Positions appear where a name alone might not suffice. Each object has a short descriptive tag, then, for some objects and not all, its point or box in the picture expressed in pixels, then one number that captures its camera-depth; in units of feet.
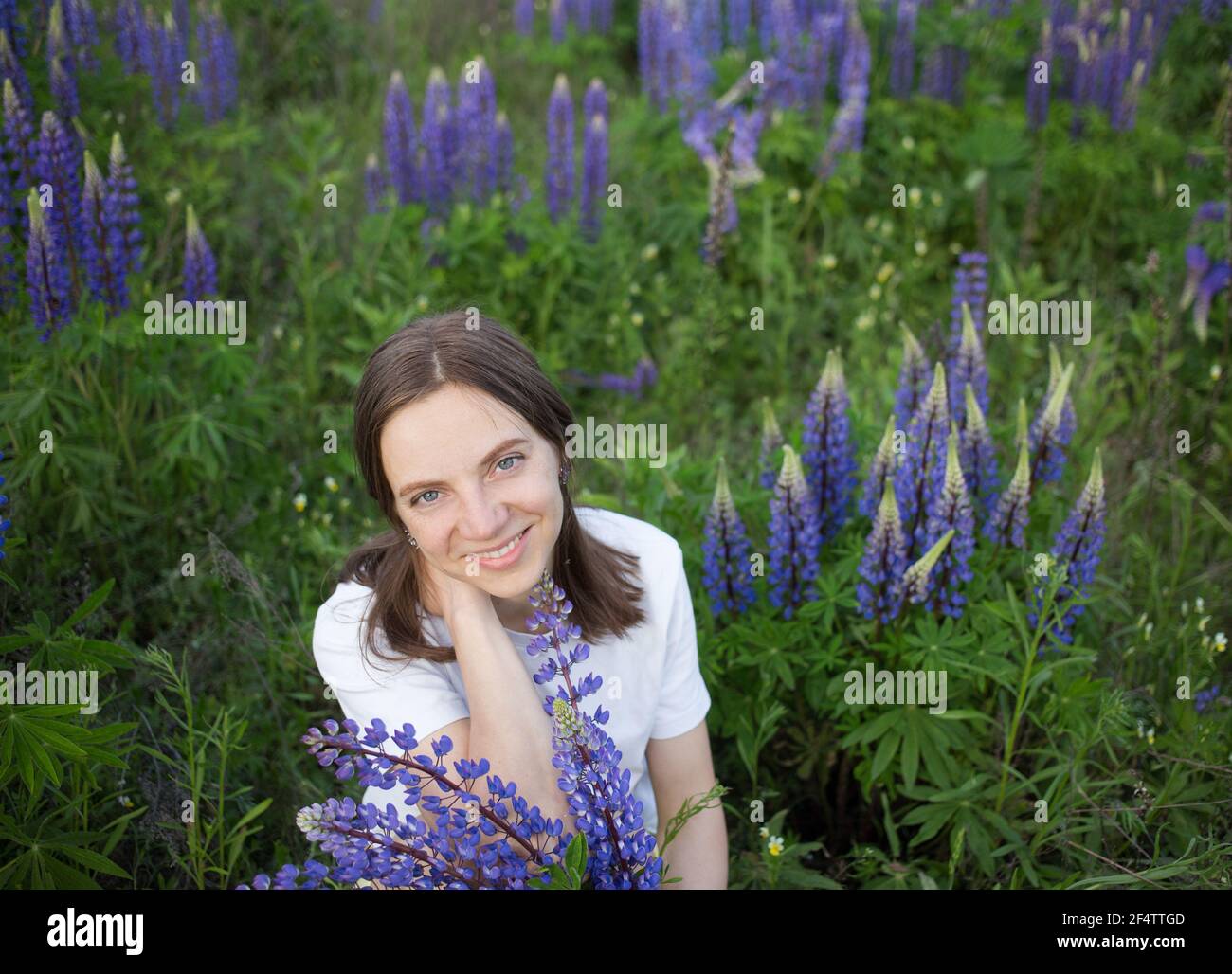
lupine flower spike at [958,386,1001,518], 8.93
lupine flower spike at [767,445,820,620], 8.39
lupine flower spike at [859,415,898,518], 8.32
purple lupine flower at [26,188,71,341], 10.02
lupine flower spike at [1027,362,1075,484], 8.86
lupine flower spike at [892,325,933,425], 9.46
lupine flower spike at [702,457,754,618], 8.54
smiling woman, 6.43
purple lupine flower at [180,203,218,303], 11.25
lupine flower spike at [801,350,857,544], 8.73
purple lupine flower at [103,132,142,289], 10.60
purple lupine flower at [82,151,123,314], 10.50
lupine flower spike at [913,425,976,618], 8.04
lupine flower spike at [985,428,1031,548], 8.42
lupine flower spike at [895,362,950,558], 8.41
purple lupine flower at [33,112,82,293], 10.55
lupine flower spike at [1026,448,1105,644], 8.30
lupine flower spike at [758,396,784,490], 9.15
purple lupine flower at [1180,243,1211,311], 13.67
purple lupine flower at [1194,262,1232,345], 13.58
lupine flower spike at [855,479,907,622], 7.98
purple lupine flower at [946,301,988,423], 9.50
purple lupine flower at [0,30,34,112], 10.98
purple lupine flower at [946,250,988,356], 10.78
